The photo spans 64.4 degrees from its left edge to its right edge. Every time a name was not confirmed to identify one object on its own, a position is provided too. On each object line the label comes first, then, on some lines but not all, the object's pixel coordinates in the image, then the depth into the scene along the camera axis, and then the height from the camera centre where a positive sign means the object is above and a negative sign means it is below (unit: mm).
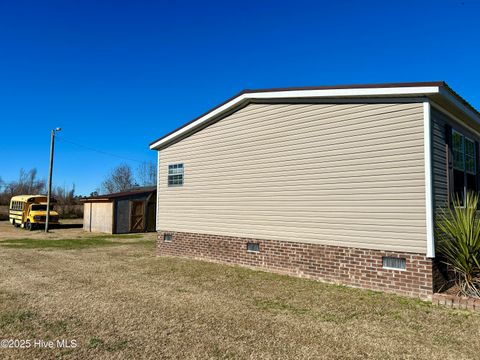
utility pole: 26094 +2921
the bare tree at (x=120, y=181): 65125 +4673
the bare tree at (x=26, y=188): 68038 +3580
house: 7945 +846
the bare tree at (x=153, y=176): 60734 +5336
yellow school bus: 28641 -406
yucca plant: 7352 -626
